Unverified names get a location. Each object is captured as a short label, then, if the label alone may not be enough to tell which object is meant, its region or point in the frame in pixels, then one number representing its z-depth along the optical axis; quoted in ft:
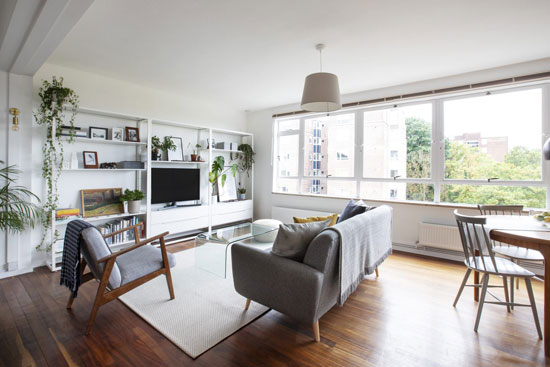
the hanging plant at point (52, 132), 10.30
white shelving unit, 11.60
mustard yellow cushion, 8.39
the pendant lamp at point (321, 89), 8.41
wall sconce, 9.82
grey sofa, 5.94
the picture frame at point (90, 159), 11.75
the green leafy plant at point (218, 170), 15.89
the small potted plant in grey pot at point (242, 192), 18.43
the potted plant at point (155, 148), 13.63
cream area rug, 6.45
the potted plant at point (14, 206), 9.15
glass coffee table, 9.30
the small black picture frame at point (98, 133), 11.85
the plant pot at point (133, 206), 12.55
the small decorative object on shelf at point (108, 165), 12.08
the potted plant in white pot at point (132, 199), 12.54
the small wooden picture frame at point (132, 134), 12.86
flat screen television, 13.78
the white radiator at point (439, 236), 11.59
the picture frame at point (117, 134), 12.40
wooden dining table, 5.85
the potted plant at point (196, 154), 15.42
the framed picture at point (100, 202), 11.79
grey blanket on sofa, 6.48
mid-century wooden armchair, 6.58
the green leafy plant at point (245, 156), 18.24
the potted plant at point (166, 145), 14.06
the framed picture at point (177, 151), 14.51
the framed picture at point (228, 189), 17.02
